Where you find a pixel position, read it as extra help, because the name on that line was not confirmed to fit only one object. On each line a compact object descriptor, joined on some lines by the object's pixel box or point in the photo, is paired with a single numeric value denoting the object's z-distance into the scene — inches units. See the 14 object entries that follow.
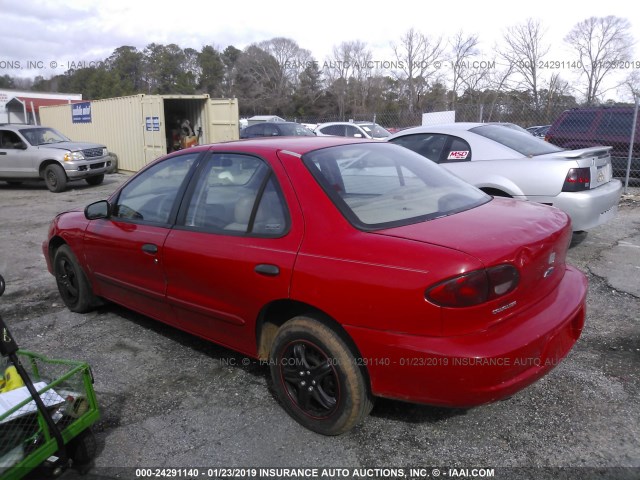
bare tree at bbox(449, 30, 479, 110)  1875.0
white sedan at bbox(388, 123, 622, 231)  206.2
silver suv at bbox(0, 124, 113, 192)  513.0
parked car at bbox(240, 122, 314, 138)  651.5
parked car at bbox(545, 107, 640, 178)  419.8
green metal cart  89.7
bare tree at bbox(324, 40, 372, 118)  2502.5
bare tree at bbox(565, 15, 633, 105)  1515.7
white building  1453.0
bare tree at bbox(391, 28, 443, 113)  2186.3
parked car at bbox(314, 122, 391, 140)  660.7
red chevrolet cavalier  90.7
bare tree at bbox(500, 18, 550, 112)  1489.9
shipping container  590.9
